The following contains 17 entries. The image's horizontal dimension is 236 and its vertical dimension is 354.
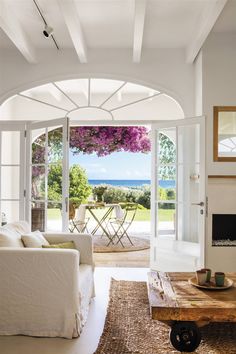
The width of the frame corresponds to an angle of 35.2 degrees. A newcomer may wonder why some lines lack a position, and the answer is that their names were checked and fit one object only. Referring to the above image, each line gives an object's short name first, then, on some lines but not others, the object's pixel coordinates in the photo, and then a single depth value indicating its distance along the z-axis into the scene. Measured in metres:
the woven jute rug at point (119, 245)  7.01
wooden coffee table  2.51
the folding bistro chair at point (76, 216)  7.36
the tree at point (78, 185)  10.97
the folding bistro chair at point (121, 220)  7.75
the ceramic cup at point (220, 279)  2.96
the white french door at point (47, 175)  4.94
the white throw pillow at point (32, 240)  3.32
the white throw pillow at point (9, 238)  3.08
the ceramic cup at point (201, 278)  3.02
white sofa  2.89
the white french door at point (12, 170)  5.34
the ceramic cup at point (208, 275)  3.05
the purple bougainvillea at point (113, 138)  9.18
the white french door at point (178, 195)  4.69
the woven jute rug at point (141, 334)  2.67
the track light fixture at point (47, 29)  4.11
